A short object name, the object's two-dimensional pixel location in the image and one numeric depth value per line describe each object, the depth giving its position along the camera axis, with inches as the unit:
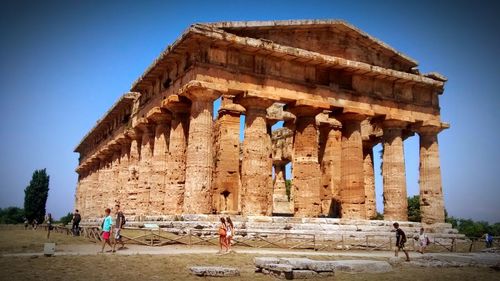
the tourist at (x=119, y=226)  599.3
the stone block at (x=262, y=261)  440.8
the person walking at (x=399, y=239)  635.5
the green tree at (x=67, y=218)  2523.6
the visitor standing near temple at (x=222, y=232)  601.6
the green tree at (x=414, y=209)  2113.4
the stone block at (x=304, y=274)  418.0
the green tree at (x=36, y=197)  2493.8
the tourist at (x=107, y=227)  575.8
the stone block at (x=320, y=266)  433.1
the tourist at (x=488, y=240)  908.2
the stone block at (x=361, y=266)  458.9
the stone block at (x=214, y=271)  402.6
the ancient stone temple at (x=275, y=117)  846.5
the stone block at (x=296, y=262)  430.6
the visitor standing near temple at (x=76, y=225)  833.3
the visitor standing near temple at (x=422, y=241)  702.8
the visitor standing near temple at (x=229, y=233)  615.2
